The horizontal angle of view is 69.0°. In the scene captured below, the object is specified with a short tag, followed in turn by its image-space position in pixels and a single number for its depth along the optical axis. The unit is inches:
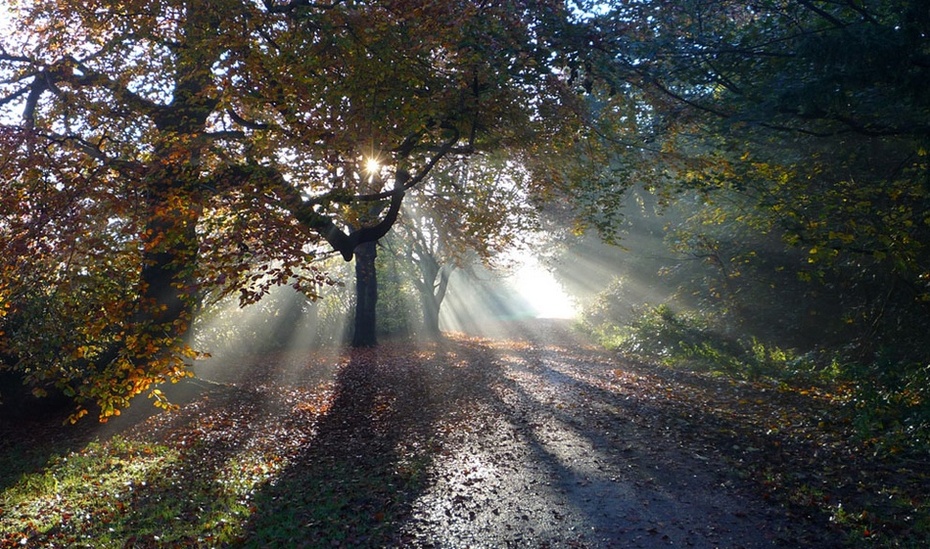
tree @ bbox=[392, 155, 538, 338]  711.1
